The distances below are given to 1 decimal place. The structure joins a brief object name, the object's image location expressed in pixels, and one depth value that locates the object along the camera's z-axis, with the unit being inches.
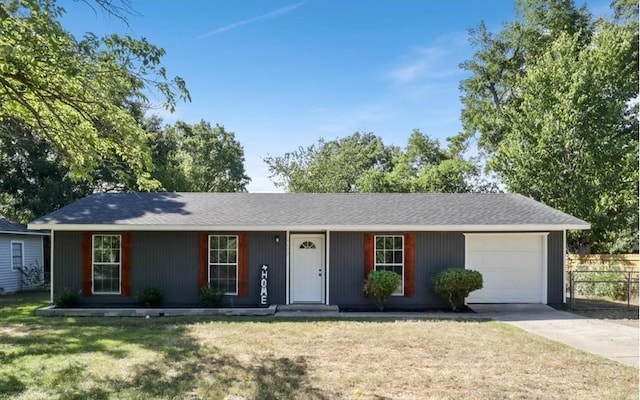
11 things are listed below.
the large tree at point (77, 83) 236.7
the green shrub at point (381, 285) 480.0
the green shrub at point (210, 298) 491.2
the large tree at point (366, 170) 1165.1
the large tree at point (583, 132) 791.1
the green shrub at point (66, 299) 485.4
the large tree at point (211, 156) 1379.6
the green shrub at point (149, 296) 491.8
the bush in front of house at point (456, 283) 478.6
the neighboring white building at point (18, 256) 723.4
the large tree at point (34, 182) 895.1
